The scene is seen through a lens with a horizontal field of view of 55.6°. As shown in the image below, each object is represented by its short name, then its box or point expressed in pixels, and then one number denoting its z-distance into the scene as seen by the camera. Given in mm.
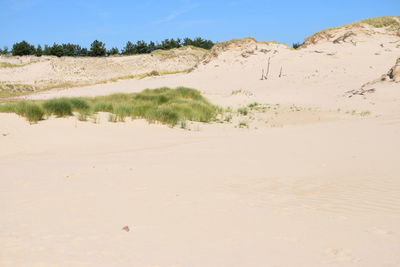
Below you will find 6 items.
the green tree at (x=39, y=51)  63497
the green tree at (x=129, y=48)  68250
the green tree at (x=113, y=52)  67425
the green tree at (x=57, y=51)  63259
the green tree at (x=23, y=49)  62688
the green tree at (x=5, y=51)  70162
